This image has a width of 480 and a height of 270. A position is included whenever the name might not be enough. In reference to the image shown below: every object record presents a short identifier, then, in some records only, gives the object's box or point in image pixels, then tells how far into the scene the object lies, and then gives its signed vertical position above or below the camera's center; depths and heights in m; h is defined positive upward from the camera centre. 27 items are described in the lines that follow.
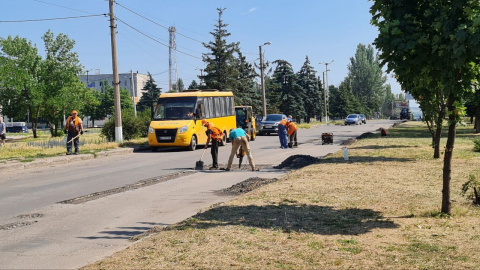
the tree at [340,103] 96.31 +3.64
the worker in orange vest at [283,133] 24.59 -0.46
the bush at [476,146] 18.77 -1.12
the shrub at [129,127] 28.44 +0.16
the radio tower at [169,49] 69.57 +11.79
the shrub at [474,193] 8.38 -1.33
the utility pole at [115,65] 26.00 +3.42
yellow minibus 24.28 +0.52
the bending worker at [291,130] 25.27 -0.34
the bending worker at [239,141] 15.13 -0.48
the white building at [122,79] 143.62 +15.39
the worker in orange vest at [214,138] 15.98 -0.40
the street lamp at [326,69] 82.30 +8.95
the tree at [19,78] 56.03 +6.33
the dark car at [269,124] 40.25 +0.01
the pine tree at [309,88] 79.94 +5.74
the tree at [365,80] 115.25 +9.61
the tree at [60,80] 58.25 +6.40
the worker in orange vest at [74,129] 20.48 +0.12
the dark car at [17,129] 84.93 +0.82
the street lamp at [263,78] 49.47 +4.80
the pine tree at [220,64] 51.28 +6.49
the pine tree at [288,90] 71.88 +4.93
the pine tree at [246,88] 53.24 +4.28
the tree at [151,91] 85.19 +6.61
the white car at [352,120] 67.94 +0.20
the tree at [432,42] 6.27 +1.01
